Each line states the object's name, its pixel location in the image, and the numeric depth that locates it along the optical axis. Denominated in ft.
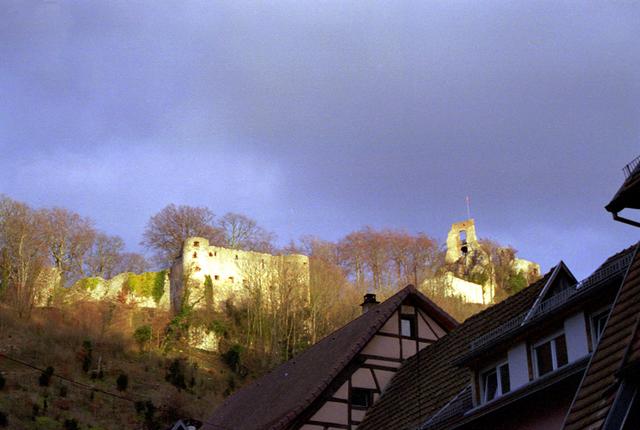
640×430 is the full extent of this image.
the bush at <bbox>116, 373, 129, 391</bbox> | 181.68
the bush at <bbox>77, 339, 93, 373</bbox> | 192.65
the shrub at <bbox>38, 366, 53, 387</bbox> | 176.35
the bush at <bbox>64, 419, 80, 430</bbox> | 156.56
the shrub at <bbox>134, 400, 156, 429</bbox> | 166.14
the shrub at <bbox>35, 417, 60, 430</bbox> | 155.74
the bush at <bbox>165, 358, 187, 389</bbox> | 190.49
